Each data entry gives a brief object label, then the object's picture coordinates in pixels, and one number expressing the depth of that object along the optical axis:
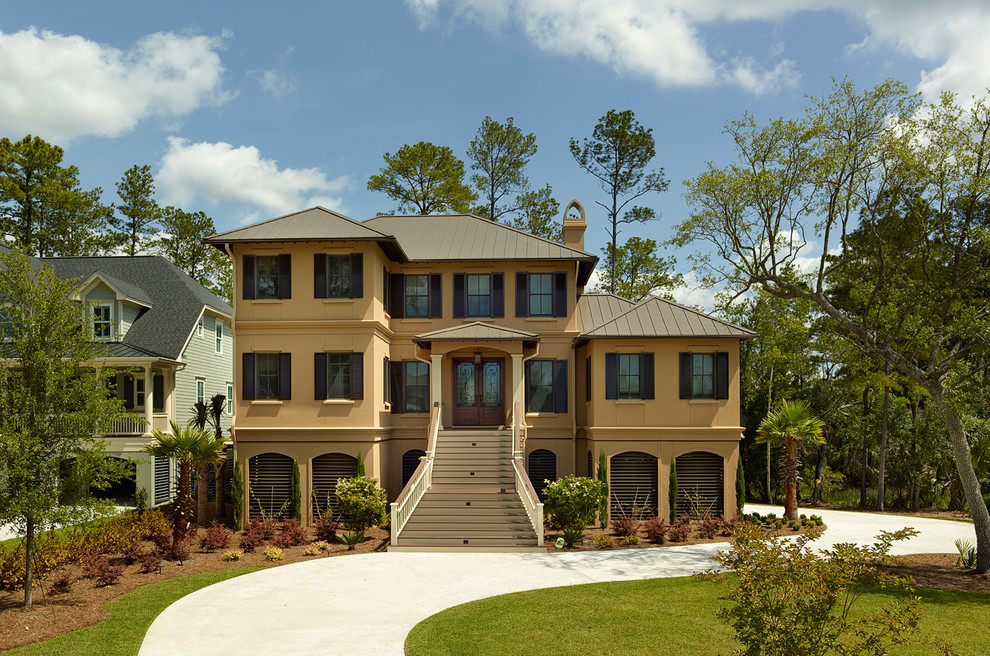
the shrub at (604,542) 17.94
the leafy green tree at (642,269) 38.44
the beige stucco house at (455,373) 21.62
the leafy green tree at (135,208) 42.88
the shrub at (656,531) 18.36
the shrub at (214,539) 17.33
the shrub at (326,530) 18.16
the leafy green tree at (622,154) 37.41
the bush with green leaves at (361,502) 18.50
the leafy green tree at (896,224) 15.67
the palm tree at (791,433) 21.78
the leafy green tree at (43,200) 38.06
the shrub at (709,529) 19.23
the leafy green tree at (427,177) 38.47
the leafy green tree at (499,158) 39.34
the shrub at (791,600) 6.52
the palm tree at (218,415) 22.95
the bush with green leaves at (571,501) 18.59
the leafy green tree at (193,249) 42.28
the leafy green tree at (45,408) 12.19
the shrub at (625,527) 18.72
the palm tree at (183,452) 16.73
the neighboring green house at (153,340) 26.92
